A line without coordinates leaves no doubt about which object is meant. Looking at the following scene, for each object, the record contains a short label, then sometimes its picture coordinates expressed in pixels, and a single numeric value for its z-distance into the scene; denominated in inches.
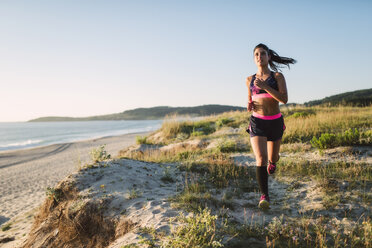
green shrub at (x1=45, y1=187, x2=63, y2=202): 194.1
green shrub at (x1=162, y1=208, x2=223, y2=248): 96.1
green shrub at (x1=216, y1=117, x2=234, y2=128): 592.7
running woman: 143.5
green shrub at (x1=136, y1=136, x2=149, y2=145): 510.1
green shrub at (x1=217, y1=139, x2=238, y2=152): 343.6
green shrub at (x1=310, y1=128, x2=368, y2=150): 263.0
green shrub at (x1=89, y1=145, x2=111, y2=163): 253.9
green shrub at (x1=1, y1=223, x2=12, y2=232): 231.6
